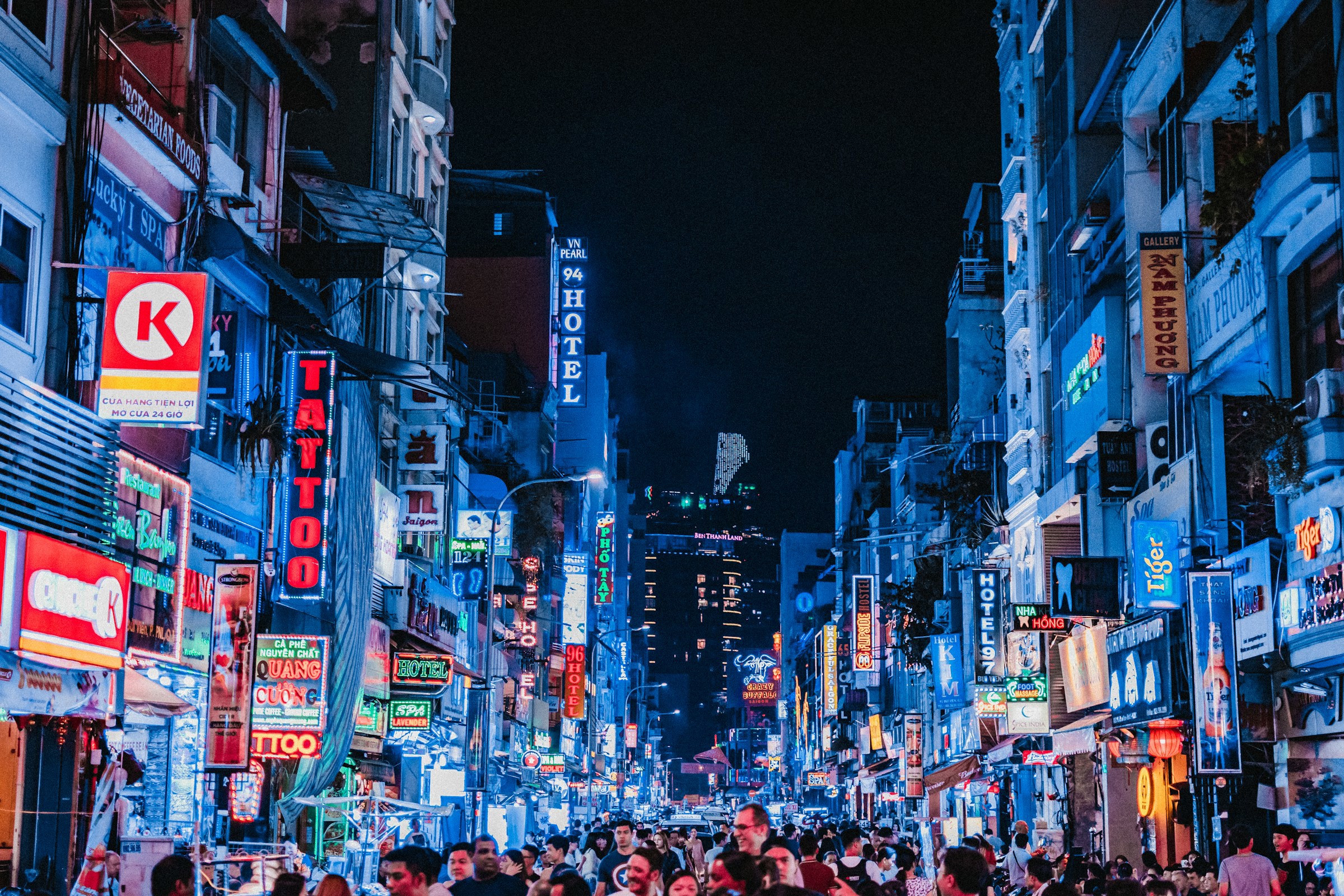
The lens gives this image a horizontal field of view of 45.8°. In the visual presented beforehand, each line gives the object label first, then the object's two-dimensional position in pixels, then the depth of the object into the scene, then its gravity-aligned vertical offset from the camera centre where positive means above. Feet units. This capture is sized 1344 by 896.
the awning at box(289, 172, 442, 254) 98.37 +32.90
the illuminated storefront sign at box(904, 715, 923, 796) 219.82 -2.06
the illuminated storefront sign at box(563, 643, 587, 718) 247.70 +7.75
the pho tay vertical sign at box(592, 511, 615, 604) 314.96 +34.72
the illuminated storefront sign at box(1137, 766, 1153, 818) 102.63 -3.66
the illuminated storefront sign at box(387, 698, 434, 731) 119.75 +1.06
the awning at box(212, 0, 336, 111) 77.25 +35.31
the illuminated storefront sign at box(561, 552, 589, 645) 253.24 +19.32
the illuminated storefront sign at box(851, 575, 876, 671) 250.37 +17.64
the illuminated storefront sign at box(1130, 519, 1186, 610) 87.56 +9.43
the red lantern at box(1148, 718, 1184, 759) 94.63 -0.26
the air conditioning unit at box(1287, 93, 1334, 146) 66.44 +25.76
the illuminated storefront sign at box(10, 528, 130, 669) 48.32 +4.03
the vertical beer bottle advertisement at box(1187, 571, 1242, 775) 75.87 +2.78
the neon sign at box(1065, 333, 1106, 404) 113.09 +26.62
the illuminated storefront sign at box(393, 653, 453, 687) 120.67 +4.51
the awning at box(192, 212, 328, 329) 72.84 +22.45
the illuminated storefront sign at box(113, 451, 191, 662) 60.29 +6.92
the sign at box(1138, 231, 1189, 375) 90.33 +24.54
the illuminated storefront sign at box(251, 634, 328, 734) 79.30 +2.18
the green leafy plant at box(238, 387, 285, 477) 79.71 +14.53
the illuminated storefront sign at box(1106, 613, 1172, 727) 88.63 +3.73
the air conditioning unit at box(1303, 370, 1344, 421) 64.18 +13.72
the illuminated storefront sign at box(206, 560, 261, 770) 74.79 +2.91
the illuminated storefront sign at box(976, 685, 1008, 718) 140.26 +2.78
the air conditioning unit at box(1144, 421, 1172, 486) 102.22 +18.38
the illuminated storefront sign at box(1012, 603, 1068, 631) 117.08 +8.33
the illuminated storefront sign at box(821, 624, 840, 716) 336.90 +13.52
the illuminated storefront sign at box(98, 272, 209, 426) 56.90 +13.51
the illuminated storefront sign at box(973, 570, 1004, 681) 160.25 +10.90
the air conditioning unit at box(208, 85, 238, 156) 76.89 +29.91
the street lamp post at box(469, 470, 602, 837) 125.80 -0.06
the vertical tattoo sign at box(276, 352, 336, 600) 81.41 +12.78
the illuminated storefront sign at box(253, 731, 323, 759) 78.74 -0.83
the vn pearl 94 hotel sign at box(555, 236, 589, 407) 231.91 +59.29
